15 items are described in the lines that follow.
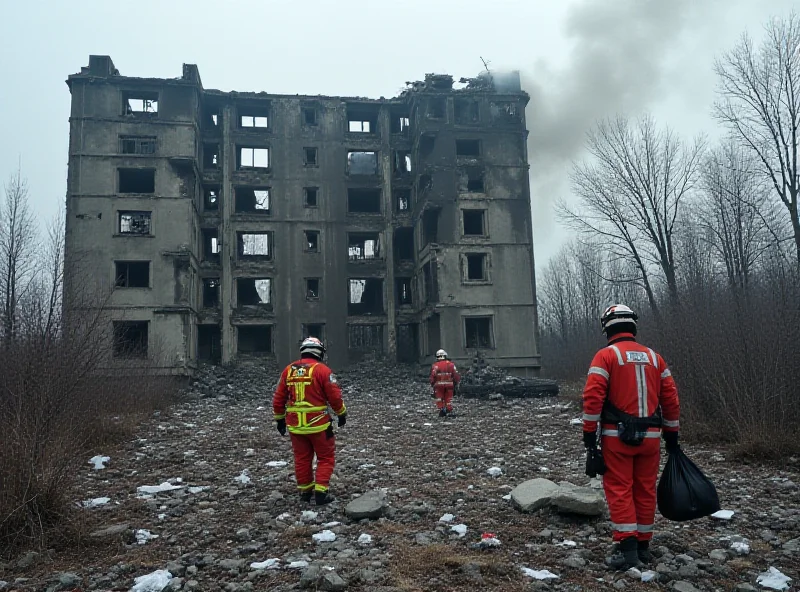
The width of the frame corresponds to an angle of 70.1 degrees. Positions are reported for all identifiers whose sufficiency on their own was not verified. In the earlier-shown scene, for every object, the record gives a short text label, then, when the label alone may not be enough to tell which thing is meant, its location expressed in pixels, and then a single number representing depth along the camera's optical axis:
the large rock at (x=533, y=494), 6.09
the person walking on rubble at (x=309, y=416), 6.70
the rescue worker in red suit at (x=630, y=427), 4.69
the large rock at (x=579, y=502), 5.70
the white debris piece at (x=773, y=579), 4.23
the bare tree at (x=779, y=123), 19.25
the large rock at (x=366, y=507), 5.98
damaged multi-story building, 26.98
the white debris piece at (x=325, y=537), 5.38
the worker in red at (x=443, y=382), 14.46
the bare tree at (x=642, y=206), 26.45
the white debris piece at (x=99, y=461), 8.83
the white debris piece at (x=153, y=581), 4.30
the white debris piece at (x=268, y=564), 4.74
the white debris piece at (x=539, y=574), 4.41
